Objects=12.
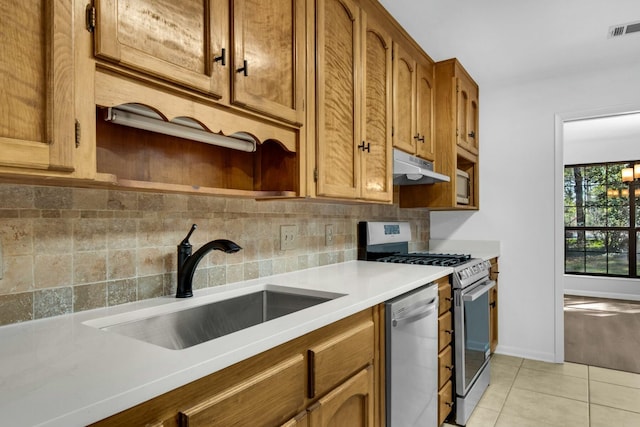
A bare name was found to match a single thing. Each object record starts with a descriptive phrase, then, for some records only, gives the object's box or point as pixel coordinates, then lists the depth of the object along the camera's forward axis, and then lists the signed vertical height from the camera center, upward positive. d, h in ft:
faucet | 4.62 -0.55
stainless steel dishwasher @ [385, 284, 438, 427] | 5.22 -2.09
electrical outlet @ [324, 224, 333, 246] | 7.55 -0.42
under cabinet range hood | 7.67 +0.79
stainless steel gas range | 7.41 -1.67
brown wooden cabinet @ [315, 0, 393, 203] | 5.66 +1.71
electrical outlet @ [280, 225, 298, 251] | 6.49 -0.40
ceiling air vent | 7.62 +3.51
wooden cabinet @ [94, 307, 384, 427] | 2.57 -1.43
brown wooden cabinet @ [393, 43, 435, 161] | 7.70 +2.26
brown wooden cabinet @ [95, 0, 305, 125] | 3.25 +1.60
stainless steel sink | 4.11 -1.22
